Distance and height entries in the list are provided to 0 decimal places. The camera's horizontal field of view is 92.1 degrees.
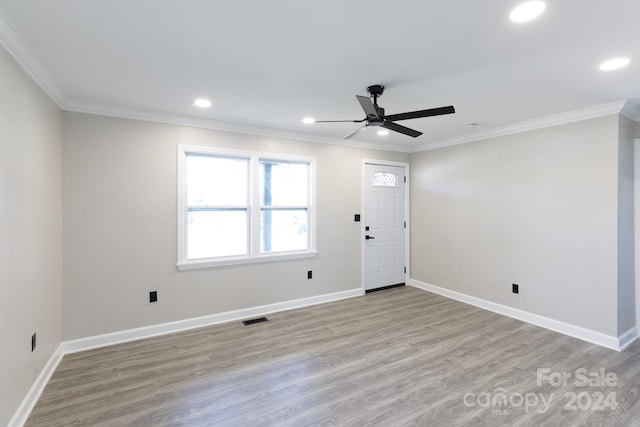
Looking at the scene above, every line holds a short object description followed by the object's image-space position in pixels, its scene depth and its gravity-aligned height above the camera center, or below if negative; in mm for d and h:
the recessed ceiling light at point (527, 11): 1582 +1074
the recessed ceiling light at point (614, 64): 2182 +1089
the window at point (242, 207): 3691 +60
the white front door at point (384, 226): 5031 -220
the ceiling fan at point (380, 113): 2385 +801
